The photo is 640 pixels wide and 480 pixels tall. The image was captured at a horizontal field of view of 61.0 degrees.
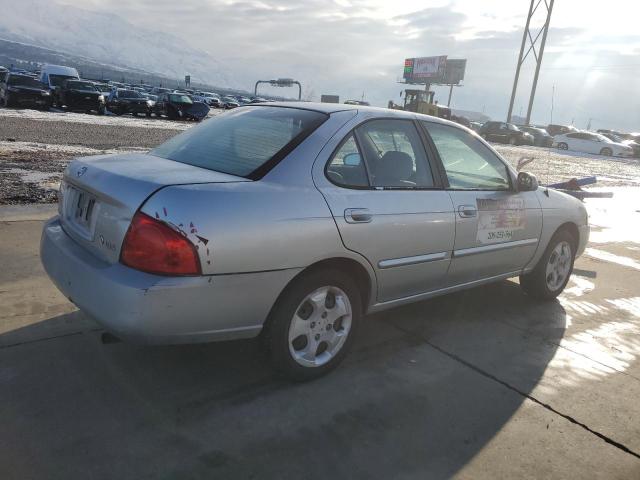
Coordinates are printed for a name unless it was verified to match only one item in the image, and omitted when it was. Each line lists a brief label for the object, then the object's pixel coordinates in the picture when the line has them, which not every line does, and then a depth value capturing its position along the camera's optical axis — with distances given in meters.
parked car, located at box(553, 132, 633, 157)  33.81
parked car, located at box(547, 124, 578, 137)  45.11
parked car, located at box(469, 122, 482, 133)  41.11
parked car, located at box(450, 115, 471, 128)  38.81
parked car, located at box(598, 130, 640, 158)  34.94
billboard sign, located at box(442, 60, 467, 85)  85.94
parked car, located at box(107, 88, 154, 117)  26.89
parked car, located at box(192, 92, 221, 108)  55.16
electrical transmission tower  45.25
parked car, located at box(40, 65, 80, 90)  25.95
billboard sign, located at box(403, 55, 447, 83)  87.25
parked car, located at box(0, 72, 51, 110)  22.89
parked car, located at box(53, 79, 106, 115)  24.62
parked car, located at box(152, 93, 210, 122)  27.55
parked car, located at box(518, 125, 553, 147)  38.61
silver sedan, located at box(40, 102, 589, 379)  2.50
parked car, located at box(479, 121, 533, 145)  37.28
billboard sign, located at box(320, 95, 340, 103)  42.66
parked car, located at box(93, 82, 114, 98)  37.00
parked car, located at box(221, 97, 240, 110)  56.15
